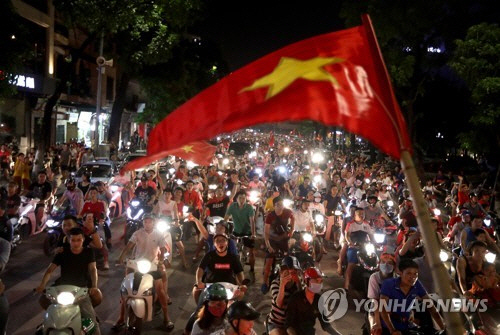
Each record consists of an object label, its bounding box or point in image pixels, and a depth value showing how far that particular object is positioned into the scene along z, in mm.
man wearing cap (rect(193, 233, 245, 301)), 7121
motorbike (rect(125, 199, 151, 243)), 11828
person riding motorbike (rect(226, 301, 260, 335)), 4341
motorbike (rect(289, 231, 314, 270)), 8086
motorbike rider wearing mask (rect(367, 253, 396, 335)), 5598
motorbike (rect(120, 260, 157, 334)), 6777
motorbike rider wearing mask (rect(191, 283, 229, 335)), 5016
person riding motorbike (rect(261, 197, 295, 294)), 9797
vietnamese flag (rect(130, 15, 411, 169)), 2936
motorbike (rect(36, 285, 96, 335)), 5484
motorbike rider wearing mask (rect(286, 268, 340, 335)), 5516
